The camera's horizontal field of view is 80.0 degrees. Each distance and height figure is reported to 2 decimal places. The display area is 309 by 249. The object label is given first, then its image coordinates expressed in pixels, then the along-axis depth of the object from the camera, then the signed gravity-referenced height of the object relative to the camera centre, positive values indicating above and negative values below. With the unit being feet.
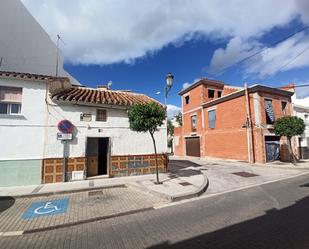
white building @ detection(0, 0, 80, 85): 44.16 +27.76
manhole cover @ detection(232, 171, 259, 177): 38.31 -6.92
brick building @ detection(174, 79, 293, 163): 55.01 +7.02
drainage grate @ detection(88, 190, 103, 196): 26.23 -7.21
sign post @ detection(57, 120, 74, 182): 32.01 +1.47
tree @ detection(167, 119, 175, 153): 121.37 +5.57
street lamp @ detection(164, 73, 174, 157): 32.56 +11.03
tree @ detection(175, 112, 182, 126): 121.72 +15.86
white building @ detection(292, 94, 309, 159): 65.73 +2.91
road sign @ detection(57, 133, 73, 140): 31.96 +1.30
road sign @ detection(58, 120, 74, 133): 32.22 +3.05
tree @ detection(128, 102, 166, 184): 28.09 +4.02
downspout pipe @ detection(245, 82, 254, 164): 54.29 +1.87
